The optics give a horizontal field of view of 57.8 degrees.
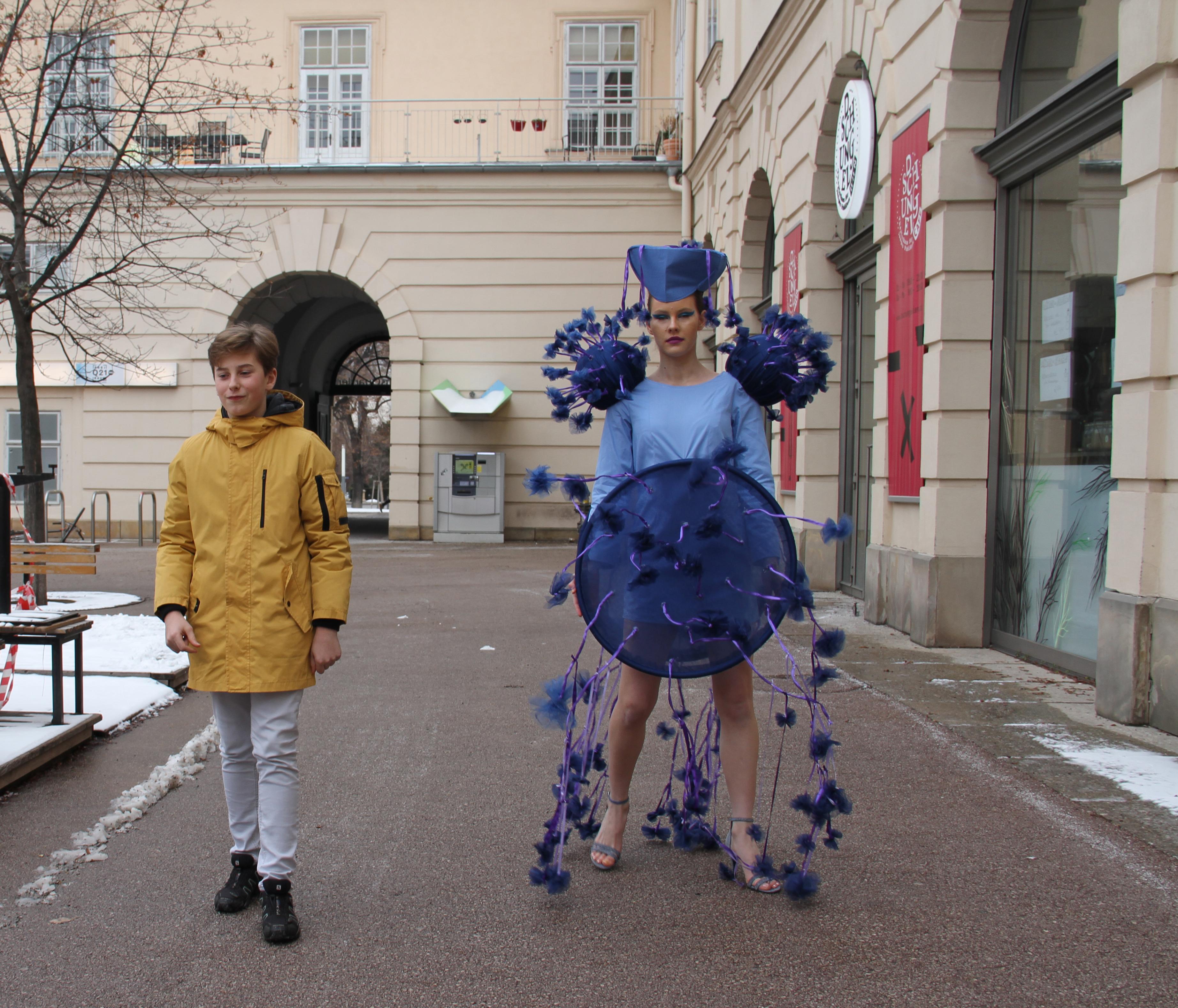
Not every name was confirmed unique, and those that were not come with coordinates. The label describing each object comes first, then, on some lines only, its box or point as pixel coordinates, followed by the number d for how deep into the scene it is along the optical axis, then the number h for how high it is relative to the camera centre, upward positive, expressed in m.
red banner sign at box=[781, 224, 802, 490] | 10.92 +1.86
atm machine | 18.30 -0.36
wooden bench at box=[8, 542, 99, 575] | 7.20 -0.63
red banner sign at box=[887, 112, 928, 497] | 7.54 +1.21
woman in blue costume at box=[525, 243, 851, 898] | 2.91 -0.20
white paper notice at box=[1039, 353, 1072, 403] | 6.25 +0.62
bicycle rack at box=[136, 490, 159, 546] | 17.34 -0.88
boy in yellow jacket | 2.90 -0.31
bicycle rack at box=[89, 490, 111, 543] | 17.39 -0.81
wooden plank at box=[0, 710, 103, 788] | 4.17 -1.17
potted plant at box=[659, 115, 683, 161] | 18.55 +5.86
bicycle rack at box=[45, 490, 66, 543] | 18.44 -0.56
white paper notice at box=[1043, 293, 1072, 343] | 6.25 +0.97
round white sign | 8.60 +2.77
